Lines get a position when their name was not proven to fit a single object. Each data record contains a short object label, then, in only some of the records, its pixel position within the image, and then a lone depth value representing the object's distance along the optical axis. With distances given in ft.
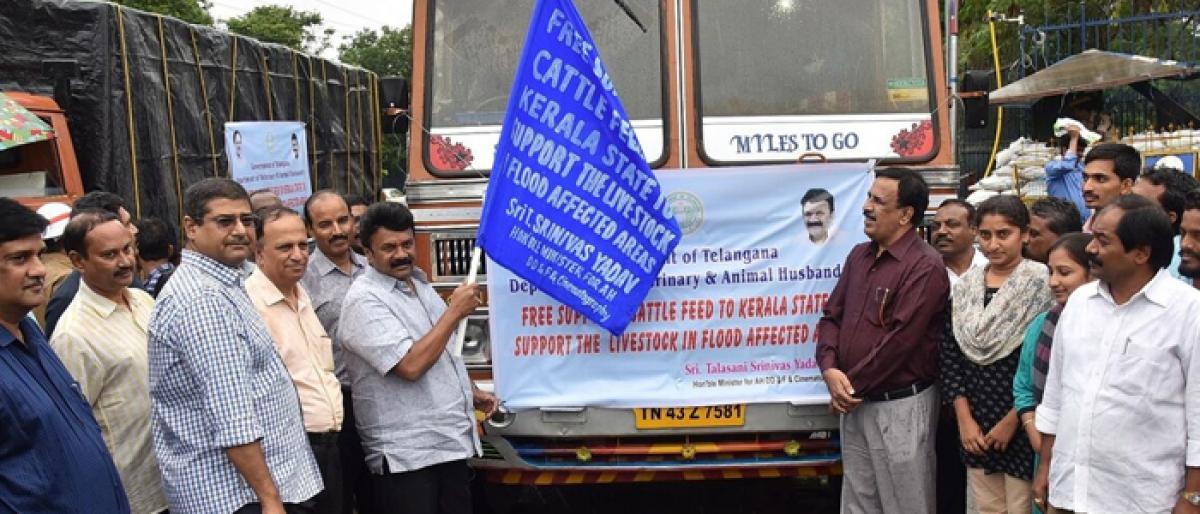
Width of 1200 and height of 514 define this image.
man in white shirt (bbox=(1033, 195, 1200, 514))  12.66
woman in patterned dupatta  16.37
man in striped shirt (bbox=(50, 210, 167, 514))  13.69
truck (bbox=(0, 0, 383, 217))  32.58
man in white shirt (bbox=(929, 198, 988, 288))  18.39
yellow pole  39.78
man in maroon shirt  17.08
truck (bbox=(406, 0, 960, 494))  20.45
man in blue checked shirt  12.46
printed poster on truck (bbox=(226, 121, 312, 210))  35.17
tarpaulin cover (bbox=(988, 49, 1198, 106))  36.07
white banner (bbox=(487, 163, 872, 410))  18.35
